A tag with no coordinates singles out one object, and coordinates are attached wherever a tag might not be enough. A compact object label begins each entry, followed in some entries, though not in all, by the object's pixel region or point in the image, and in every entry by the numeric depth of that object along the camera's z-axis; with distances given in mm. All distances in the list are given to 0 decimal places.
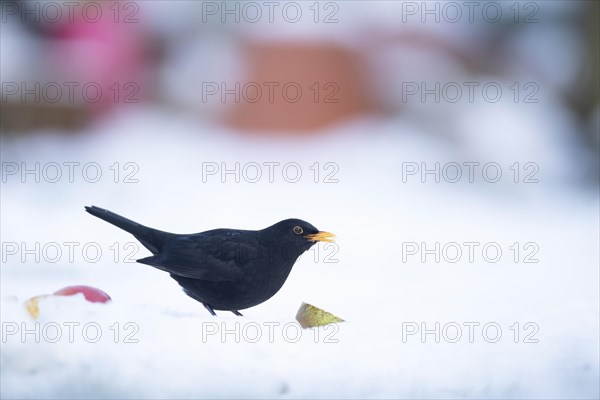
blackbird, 9719
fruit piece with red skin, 9720
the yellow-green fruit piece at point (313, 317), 9712
